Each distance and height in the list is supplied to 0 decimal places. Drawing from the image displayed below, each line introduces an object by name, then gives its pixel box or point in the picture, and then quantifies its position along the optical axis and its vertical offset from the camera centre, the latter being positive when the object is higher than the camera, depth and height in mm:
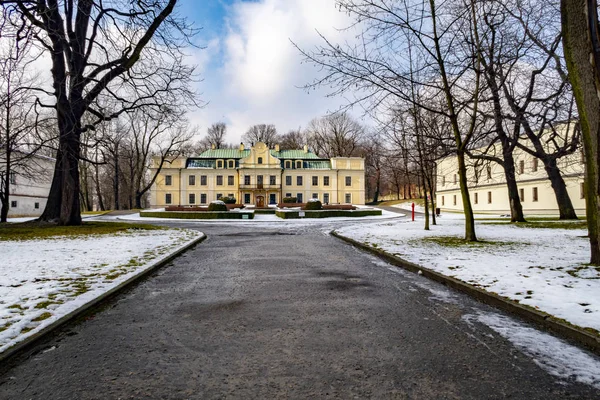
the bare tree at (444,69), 10461 +3909
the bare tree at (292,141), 80938 +13392
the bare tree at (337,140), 73750 +12652
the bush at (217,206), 39781 -134
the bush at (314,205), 42375 -163
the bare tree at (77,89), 15727 +5377
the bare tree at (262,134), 77438 +14213
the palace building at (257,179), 64625 +4428
